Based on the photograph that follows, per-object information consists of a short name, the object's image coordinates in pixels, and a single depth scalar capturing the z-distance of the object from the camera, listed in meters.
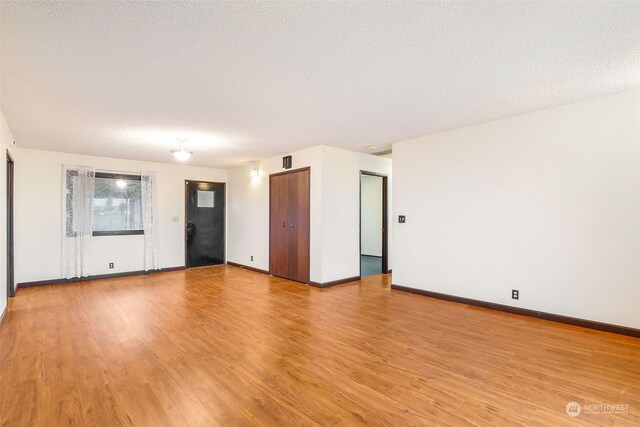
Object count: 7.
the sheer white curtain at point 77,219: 5.71
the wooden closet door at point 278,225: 6.05
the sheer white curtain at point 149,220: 6.53
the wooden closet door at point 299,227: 5.56
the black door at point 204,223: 7.34
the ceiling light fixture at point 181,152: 4.76
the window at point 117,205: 6.14
